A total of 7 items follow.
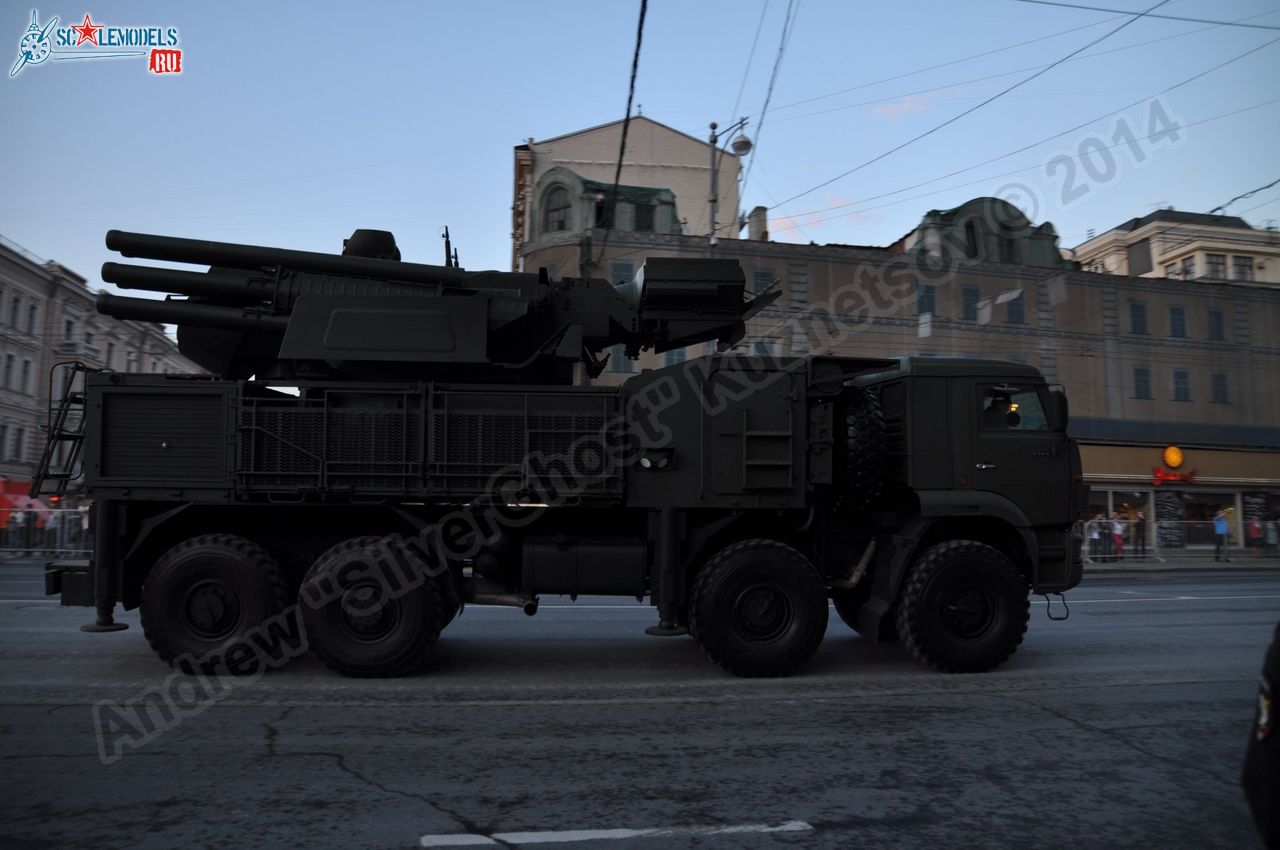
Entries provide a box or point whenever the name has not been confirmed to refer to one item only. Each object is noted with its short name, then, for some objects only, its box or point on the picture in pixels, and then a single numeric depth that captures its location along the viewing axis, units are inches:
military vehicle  295.3
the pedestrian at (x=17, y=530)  843.4
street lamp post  754.9
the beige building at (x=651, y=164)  1497.3
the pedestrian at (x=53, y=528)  838.5
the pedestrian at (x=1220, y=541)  1079.6
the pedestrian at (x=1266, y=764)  88.7
